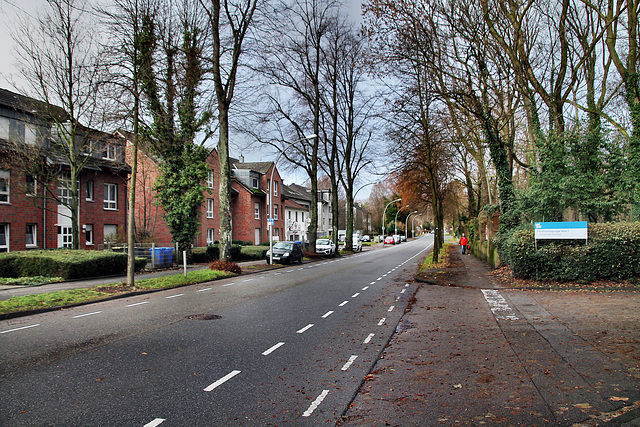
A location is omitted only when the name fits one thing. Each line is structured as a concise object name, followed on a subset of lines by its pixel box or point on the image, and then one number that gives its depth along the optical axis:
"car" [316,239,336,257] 37.28
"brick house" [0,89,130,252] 21.22
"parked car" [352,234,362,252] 49.25
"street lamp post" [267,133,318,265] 24.43
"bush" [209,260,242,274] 19.67
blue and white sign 13.44
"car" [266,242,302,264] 27.02
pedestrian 36.09
